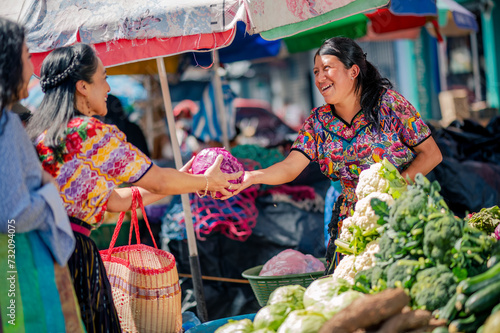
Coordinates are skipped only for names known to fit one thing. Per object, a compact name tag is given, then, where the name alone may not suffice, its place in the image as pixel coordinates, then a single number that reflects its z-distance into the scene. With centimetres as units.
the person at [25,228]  209
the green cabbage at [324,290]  229
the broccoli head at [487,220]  282
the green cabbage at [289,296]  240
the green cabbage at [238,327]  230
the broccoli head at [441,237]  208
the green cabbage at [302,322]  206
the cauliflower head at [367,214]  254
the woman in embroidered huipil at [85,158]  238
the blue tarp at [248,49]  628
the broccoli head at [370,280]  221
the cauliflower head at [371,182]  270
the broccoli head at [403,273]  211
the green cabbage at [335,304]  215
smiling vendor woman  316
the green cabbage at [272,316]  227
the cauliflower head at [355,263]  251
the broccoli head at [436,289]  204
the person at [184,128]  902
